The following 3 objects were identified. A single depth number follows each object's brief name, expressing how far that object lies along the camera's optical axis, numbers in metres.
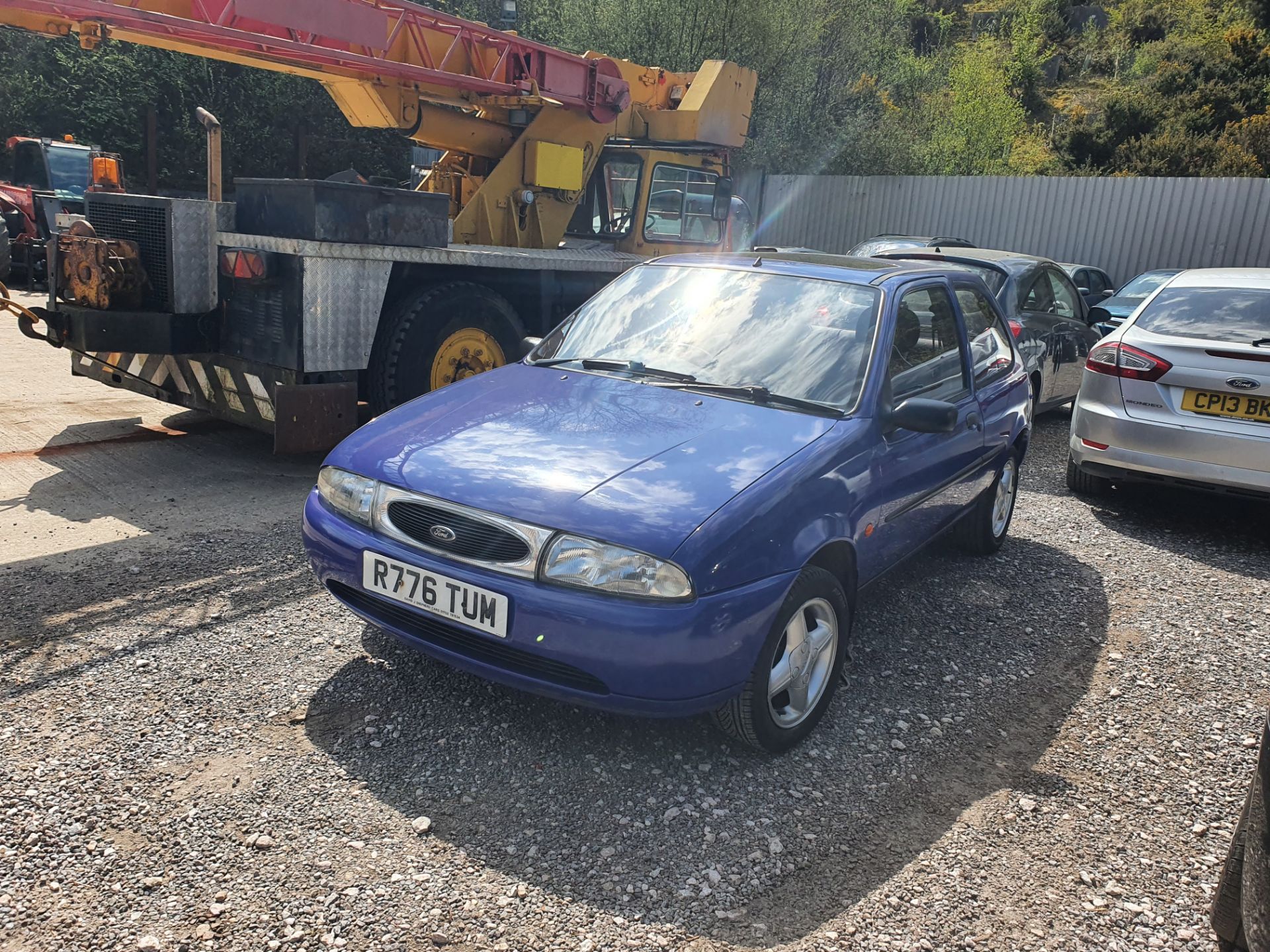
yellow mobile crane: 5.56
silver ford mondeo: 5.44
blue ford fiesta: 2.74
